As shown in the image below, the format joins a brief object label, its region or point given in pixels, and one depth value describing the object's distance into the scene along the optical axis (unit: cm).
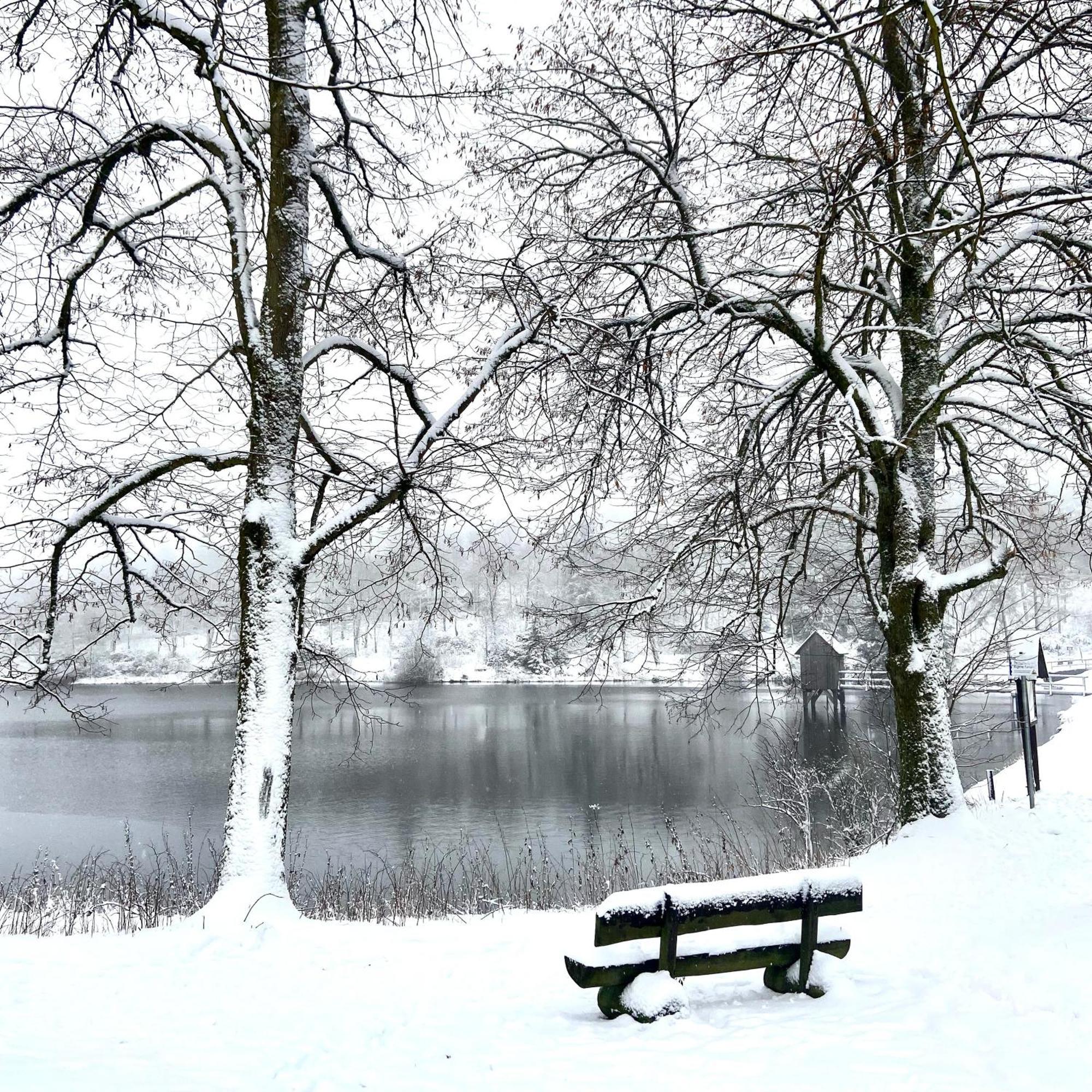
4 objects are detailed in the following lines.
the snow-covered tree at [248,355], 584
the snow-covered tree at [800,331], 619
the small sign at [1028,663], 917
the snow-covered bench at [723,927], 395
